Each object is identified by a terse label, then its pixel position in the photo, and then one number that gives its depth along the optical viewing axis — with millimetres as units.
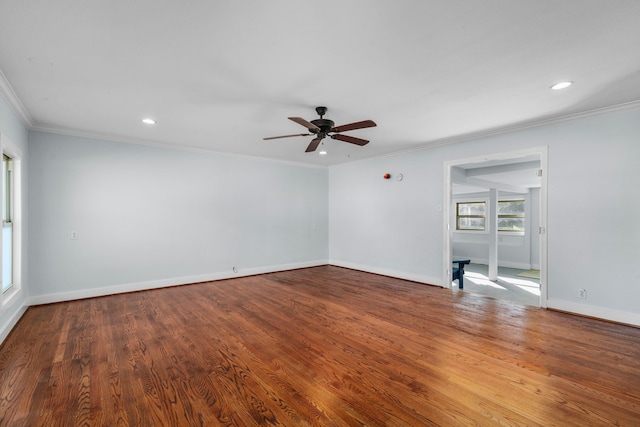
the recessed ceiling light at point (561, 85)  2792
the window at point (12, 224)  3473
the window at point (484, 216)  8922
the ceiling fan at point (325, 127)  3072
